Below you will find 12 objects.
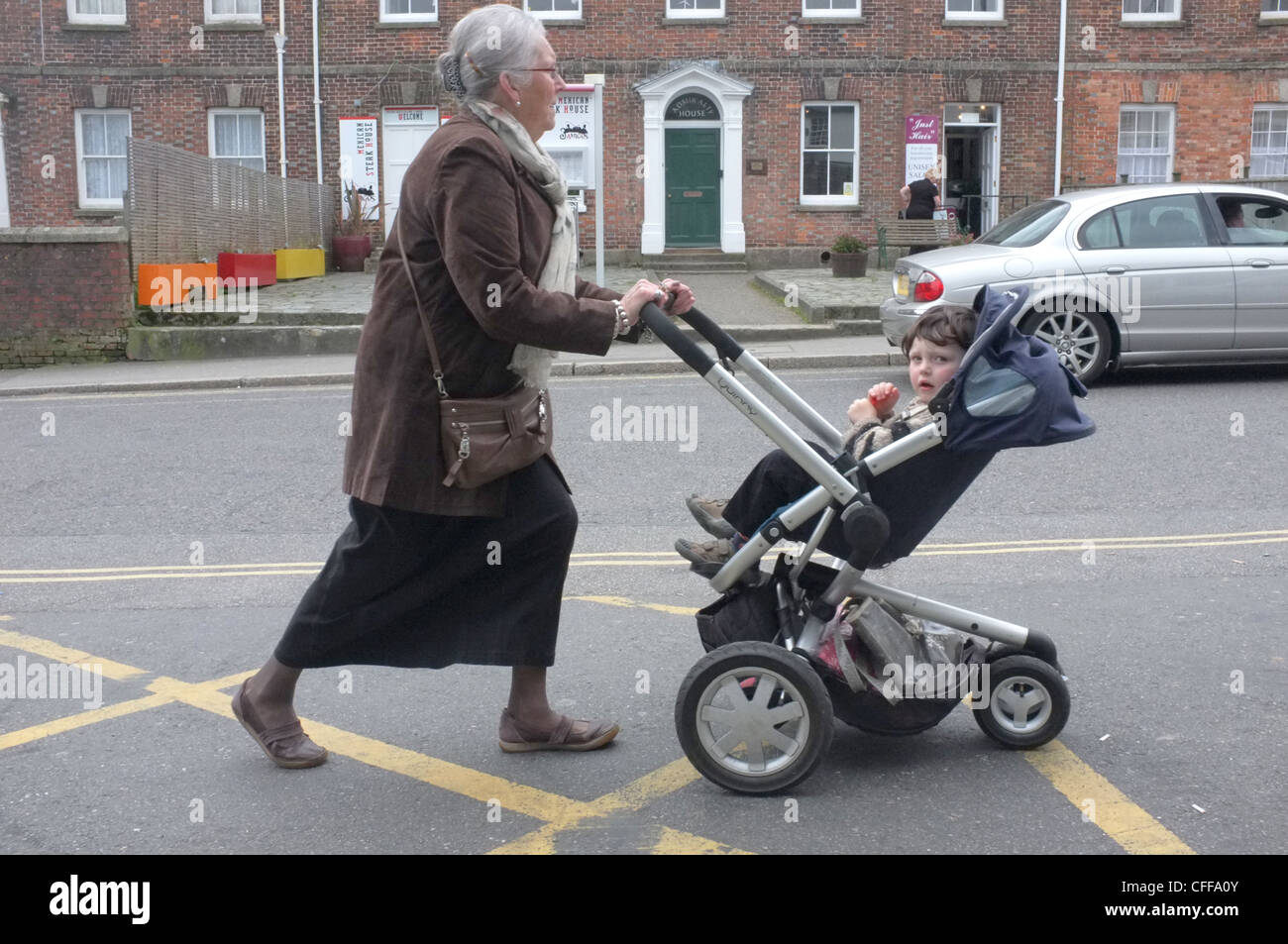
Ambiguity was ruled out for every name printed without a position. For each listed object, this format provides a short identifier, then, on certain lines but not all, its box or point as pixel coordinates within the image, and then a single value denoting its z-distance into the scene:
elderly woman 3.55
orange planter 16.36
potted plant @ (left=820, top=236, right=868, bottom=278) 21.66
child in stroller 3.95
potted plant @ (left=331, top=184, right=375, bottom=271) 24.86
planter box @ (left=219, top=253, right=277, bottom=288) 18.55
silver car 11.60
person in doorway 22.84
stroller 3.68
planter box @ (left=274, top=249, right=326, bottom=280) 21.95
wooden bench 21.98
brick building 24.98
